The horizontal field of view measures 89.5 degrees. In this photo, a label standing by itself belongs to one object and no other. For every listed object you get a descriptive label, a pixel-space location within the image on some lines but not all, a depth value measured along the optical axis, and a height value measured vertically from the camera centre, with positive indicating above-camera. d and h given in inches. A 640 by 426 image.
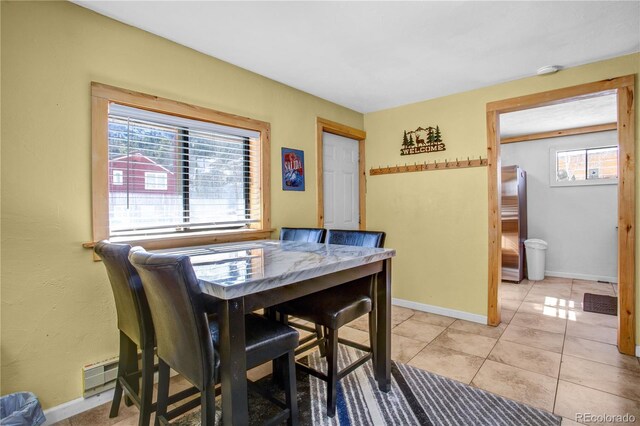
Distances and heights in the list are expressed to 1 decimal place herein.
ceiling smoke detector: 111.0 +48.4
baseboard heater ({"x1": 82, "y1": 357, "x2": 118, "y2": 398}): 75.6 -39.8
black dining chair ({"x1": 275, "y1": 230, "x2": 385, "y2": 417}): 70.2 -22.9
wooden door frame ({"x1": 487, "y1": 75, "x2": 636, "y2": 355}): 101.4 +4.1
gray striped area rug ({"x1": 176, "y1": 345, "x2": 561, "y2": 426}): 70.9 -46.4
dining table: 46.9 -12.0
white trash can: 197.9 -30.6
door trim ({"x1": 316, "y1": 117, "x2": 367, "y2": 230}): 138.9 +24.0
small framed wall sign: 124.2 +15.8
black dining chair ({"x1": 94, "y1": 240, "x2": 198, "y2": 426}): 58.1 -21.1
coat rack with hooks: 133.0 +19.3
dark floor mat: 142.0 -44.8
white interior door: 148.5 +13.3
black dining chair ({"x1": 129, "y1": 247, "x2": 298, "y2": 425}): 44.2 -21.0
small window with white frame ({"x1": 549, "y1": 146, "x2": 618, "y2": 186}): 190.9 +25.8
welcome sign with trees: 143.3 +31.1
